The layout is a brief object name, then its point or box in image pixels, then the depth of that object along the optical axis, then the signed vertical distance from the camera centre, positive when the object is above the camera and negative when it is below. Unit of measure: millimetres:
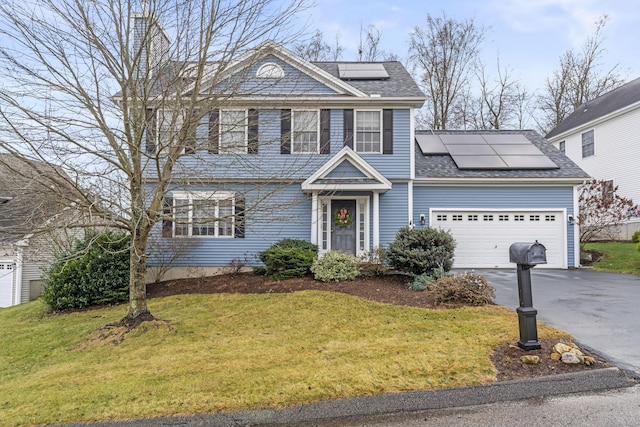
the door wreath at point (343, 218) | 10914 +244
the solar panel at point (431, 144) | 12938 +3031
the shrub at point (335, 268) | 8812 -1019
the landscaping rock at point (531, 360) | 3926 -1439
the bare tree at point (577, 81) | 23172 +9667
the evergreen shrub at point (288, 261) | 9352 -900
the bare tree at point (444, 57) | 23344 +10863
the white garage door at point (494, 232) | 11703 -184
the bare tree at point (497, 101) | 23906 +8380
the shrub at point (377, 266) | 9195 -999
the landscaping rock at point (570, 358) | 3900 -1419
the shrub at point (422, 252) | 8578 -603
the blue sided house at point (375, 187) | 10500 +1178
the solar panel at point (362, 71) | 12586 +5548
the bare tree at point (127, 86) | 5418 +2178
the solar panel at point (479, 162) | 11923 +2134
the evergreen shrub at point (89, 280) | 8492 -1279
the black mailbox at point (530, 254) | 4227 -322
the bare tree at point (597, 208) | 14391 +741
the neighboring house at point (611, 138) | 16797 +4537
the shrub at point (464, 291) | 6609 -1181
